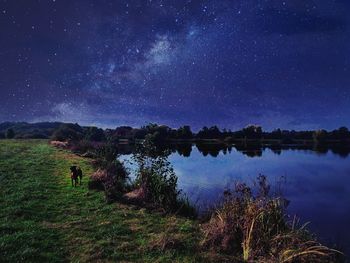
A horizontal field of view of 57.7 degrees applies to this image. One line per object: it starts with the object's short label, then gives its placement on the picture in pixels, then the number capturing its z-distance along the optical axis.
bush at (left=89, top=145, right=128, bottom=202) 14.70
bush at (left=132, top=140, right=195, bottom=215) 13.34
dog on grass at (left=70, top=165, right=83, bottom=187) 17.09
